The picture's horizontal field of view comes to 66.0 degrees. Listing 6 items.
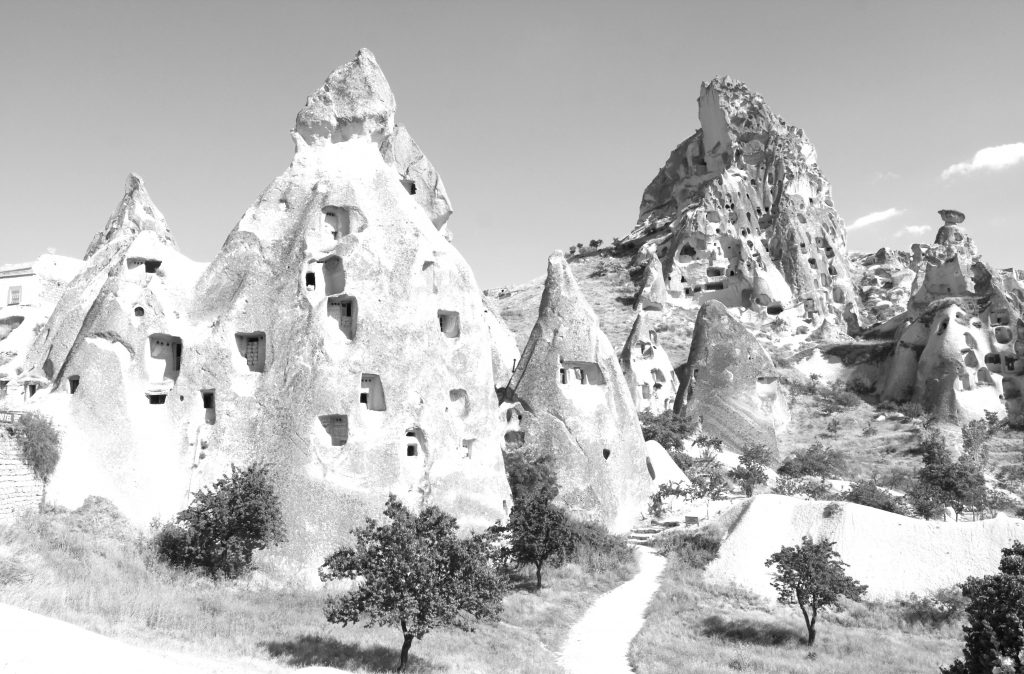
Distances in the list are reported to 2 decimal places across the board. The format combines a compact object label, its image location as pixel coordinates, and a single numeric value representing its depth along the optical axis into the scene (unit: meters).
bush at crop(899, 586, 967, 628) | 23.61
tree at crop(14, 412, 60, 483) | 21.86
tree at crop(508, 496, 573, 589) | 25.69
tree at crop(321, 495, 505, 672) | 16.61
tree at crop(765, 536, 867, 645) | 21.81
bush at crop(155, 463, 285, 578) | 22.23
